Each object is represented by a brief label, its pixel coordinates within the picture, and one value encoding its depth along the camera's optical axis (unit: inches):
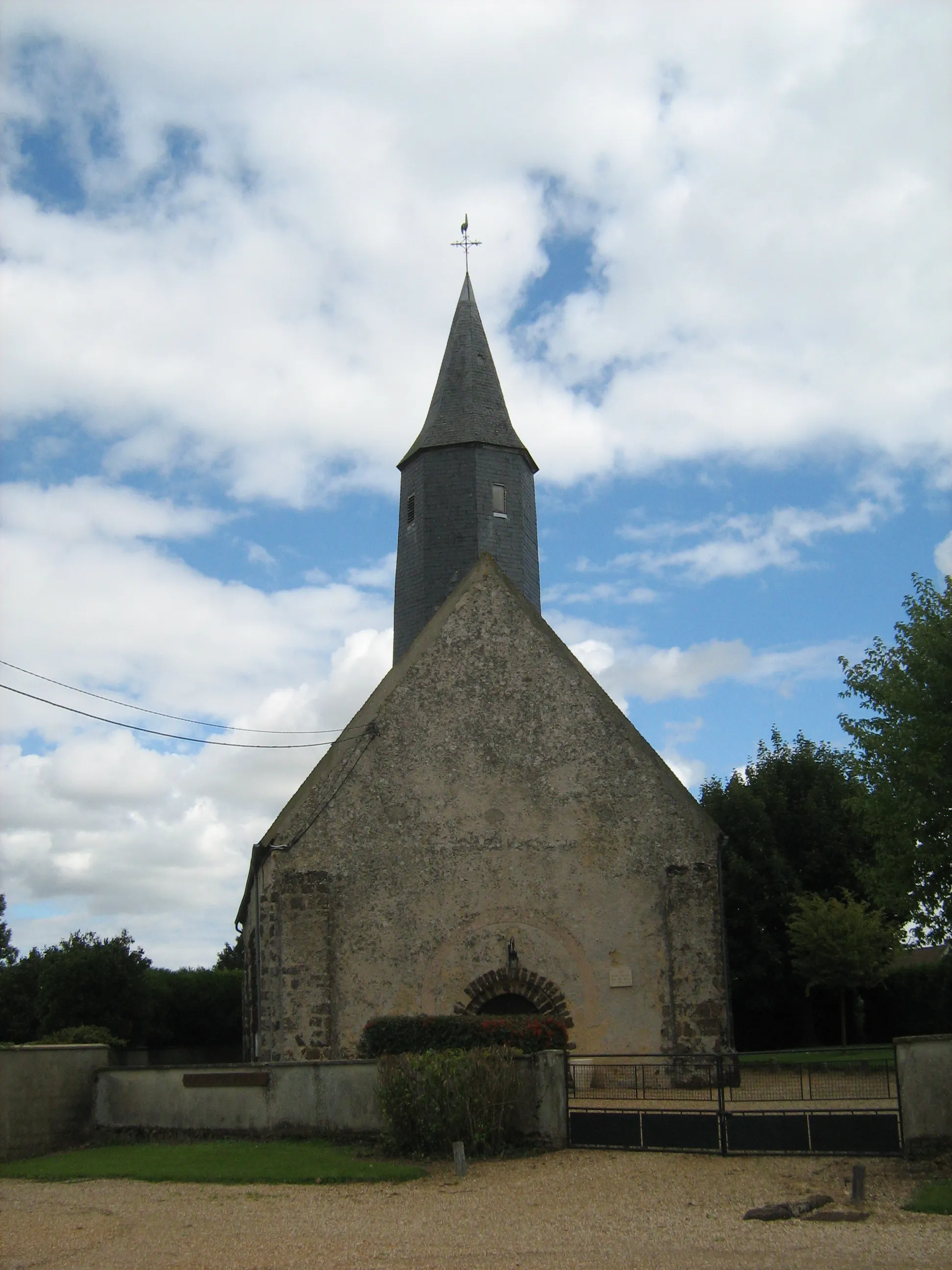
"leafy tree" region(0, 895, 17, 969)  1994.3
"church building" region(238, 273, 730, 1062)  714.2
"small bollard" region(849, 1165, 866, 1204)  365.7
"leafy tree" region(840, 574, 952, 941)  820.0
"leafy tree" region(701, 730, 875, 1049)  1315.2
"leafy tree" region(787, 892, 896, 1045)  1124.5
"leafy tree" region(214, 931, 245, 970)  1939.0
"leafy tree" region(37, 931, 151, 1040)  1071.0
